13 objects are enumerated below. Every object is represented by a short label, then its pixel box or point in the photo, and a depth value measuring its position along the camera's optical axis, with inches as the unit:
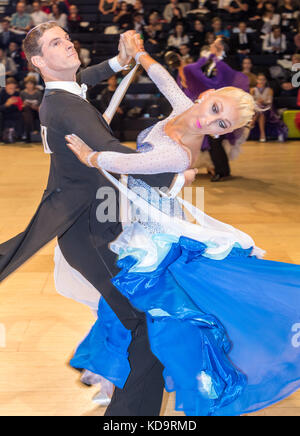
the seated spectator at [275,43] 415.8
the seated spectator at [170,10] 423.8
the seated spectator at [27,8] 418.9
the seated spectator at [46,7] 415.2
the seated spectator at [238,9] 434.3
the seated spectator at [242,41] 398.9
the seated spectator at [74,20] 413.4
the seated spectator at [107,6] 427.7
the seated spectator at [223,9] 437.1
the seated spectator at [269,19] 425.7
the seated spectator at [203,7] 438.9
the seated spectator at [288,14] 435.2
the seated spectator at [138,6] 424.5
